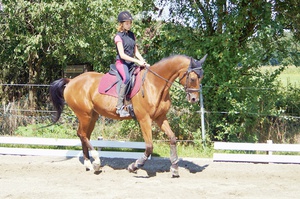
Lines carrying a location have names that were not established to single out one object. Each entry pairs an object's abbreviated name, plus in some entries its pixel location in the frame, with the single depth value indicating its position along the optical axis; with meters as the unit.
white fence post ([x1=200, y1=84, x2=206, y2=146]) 10.27
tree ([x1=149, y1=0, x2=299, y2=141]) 10.28
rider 7.83
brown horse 7.58
